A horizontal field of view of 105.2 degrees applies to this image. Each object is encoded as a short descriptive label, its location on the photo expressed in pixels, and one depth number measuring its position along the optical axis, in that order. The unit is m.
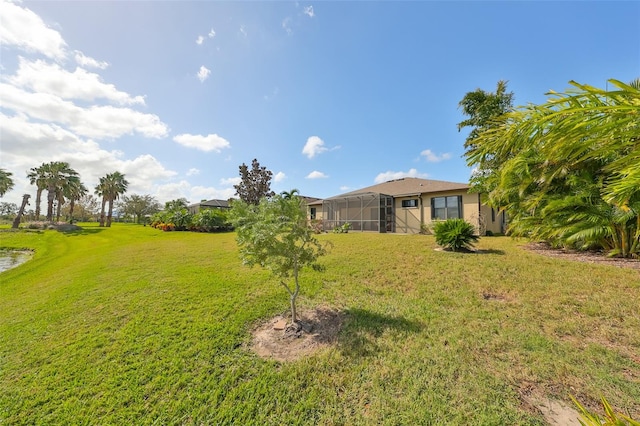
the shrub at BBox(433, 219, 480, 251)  8.38
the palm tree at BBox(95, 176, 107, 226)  33.44
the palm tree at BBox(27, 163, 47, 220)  29.39
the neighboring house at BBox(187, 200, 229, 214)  35.41
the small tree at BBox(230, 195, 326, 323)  3.74
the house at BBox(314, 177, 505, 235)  14.78
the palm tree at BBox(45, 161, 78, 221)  29.09
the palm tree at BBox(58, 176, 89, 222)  30.79
